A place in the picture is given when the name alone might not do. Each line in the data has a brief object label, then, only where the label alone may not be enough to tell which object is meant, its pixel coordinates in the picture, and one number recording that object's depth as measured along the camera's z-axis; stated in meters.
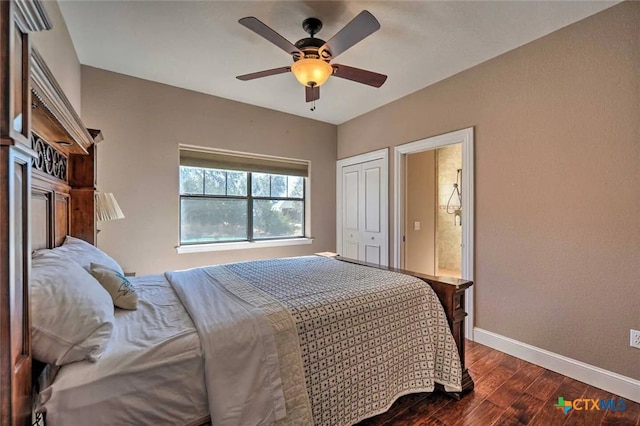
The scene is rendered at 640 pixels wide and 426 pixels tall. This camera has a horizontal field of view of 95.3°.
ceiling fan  1.70
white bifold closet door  3.98
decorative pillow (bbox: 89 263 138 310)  1.49
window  3.63
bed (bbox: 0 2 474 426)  0.96
